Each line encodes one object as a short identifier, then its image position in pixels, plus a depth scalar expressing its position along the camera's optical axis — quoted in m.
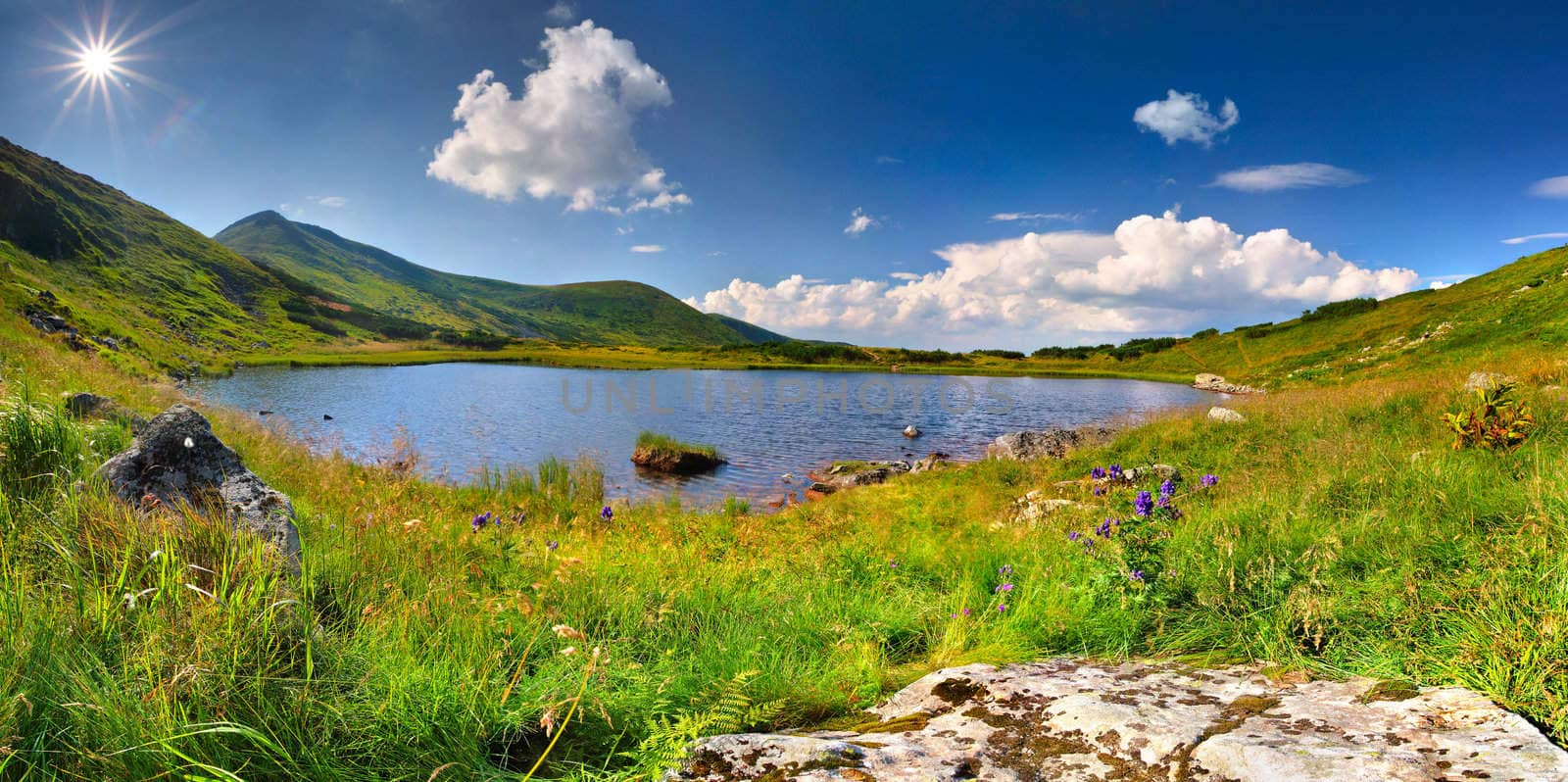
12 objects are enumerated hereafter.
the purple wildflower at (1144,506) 4.25
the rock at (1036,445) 20.38
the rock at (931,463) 23.42
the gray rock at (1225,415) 16.89
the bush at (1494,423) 6.92
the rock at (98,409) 7.37
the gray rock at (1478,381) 11.15
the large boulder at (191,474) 4.11
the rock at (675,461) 24.48
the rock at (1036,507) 10.02
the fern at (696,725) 2.06
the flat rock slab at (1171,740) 1.75
